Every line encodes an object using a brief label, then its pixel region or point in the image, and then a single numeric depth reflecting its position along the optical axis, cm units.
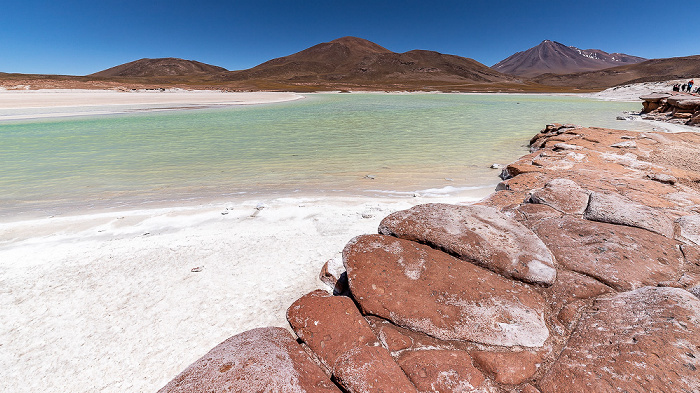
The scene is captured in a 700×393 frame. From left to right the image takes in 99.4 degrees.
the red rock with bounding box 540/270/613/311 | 206
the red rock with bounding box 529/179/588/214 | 330
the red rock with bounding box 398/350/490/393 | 157
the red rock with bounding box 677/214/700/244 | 261
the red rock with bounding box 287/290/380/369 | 184
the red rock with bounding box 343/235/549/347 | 185
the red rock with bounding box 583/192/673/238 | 274
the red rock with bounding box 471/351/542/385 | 160
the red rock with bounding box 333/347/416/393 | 152
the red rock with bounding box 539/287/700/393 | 139
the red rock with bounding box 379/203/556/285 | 229
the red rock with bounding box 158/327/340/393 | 146
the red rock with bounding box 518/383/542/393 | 151
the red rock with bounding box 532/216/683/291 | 216
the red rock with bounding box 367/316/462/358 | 181
